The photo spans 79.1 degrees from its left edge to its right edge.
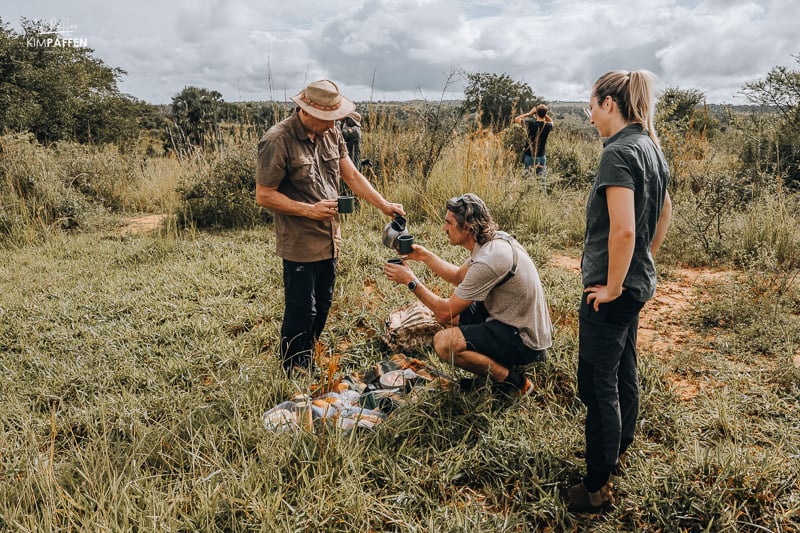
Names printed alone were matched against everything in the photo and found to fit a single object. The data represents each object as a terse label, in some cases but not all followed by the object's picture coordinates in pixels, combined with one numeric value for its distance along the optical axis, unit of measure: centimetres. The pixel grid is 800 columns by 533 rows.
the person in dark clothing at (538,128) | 824
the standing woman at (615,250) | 175
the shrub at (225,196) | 718
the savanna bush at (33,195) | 661
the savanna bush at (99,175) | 844
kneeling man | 270
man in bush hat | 271
